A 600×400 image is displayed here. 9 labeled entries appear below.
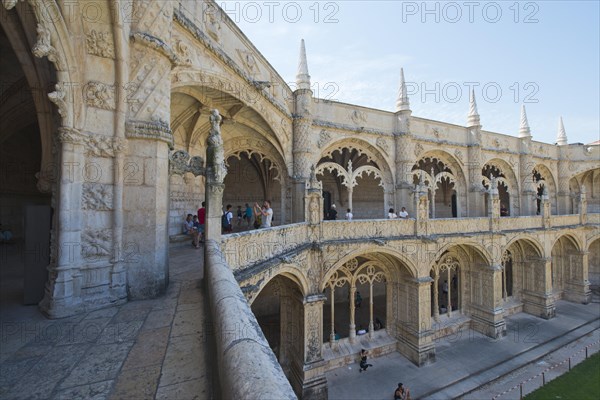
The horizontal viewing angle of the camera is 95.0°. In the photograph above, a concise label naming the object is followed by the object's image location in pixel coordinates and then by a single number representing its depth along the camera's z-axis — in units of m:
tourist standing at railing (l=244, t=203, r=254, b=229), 10.74
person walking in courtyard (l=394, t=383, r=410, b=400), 8.53
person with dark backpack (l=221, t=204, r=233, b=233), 8.76
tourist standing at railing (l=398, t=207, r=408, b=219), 11.78
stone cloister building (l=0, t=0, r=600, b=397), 3.73
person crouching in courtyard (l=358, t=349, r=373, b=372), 10.12
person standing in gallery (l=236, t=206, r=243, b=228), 13.30
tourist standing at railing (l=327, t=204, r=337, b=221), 12.08
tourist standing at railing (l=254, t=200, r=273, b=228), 7.44
